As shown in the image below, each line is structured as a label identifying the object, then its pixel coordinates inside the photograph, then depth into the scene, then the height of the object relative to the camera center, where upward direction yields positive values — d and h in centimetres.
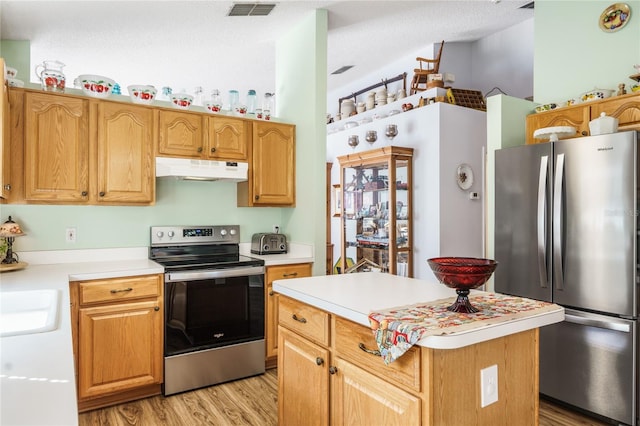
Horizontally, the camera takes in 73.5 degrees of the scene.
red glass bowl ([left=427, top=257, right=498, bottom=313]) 143 -22
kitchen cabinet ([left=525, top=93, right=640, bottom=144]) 290 +71
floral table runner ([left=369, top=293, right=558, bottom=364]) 132 -36
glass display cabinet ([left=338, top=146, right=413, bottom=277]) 457 -2
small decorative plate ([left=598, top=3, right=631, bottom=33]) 314 +145
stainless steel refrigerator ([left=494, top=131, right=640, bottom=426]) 247 -29
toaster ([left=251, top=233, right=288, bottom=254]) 374 -28
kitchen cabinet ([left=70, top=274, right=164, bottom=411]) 271 -83
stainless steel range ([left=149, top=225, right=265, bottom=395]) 299 -76
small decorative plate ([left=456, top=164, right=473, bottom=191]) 465 +39
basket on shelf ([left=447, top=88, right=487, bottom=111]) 462 +126
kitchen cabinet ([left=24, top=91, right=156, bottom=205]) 285 +42
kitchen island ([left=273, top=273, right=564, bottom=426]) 135 -56
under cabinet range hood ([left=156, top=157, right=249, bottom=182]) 322 +33
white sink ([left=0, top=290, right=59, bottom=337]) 182 -44
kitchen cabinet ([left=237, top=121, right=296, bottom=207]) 366 +37
